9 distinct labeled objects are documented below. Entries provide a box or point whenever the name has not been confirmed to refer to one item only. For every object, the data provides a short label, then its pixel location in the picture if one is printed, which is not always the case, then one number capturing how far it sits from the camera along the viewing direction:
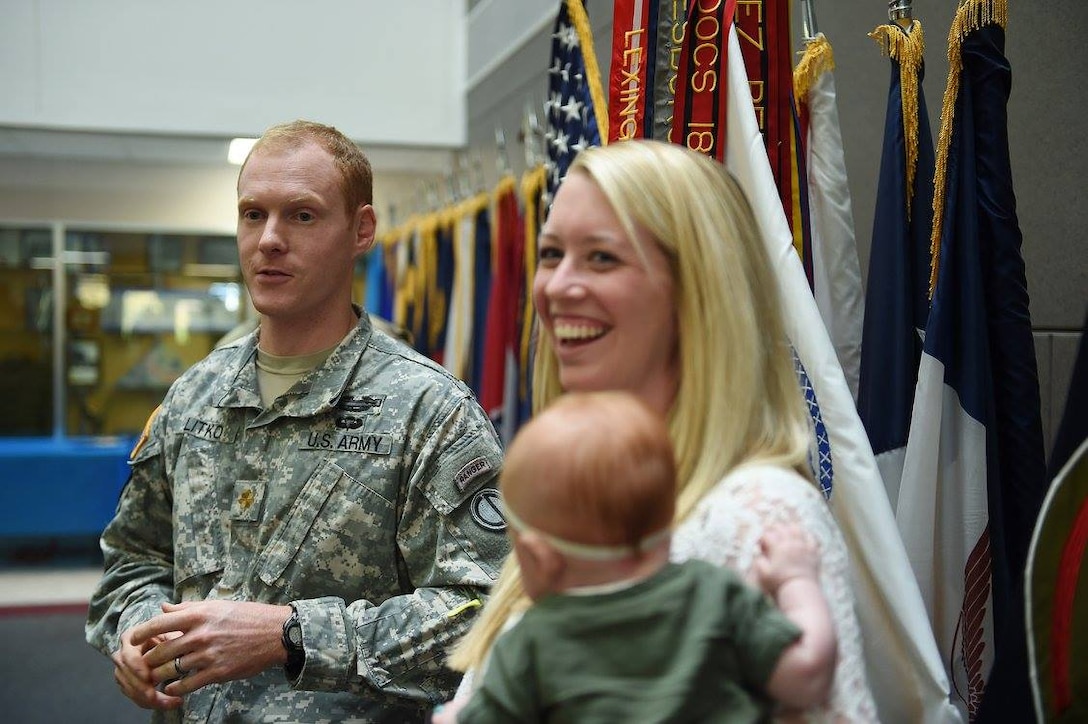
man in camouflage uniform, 1.61
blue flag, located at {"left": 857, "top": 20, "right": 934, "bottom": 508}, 1.89
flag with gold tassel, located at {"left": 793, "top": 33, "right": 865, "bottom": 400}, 2.04
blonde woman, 1.02
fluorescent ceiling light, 5.70
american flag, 2.58
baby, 0.81
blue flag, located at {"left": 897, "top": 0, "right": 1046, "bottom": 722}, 1.69
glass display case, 6.49
